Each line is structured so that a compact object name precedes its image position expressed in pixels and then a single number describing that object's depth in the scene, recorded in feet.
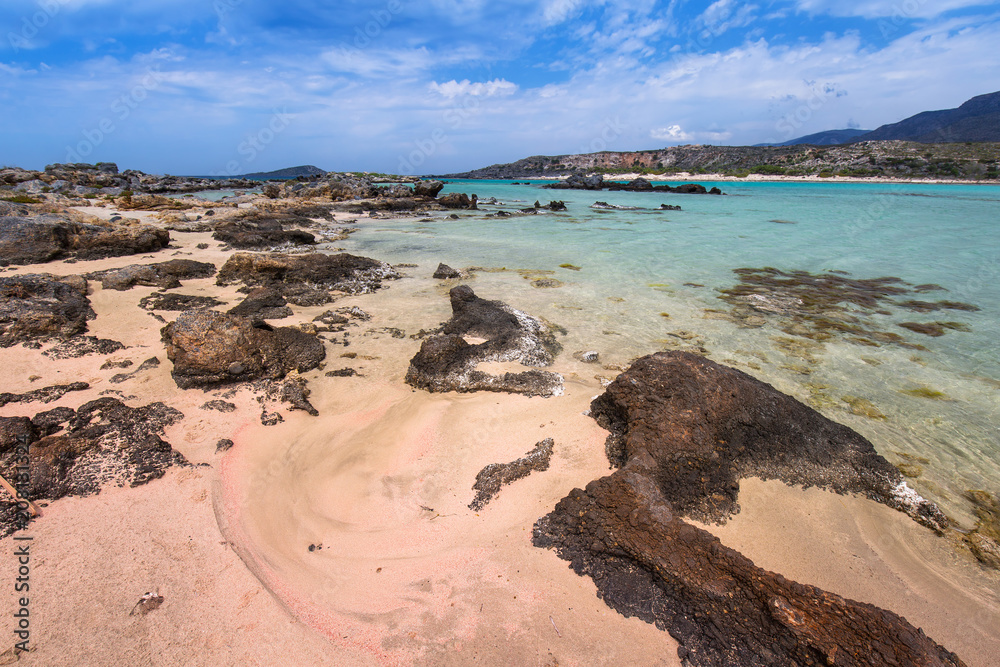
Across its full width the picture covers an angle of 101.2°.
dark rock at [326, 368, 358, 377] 17.24
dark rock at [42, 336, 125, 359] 16.39
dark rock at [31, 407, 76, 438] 11.54
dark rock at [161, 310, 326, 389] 15.14
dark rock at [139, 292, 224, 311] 23.21
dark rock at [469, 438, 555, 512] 10.78
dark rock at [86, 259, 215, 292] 26.03
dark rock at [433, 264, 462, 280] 35.22
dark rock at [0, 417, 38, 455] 10.40
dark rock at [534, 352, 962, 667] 6.48
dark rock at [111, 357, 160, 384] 15.02
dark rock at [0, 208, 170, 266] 31.81
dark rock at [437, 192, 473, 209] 111.34
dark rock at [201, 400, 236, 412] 13.76
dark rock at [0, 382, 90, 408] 13.10
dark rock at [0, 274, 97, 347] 17.40
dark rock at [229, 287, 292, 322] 23.32
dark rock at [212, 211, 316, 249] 46.78
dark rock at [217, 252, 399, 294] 29.81
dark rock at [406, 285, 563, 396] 15.96
